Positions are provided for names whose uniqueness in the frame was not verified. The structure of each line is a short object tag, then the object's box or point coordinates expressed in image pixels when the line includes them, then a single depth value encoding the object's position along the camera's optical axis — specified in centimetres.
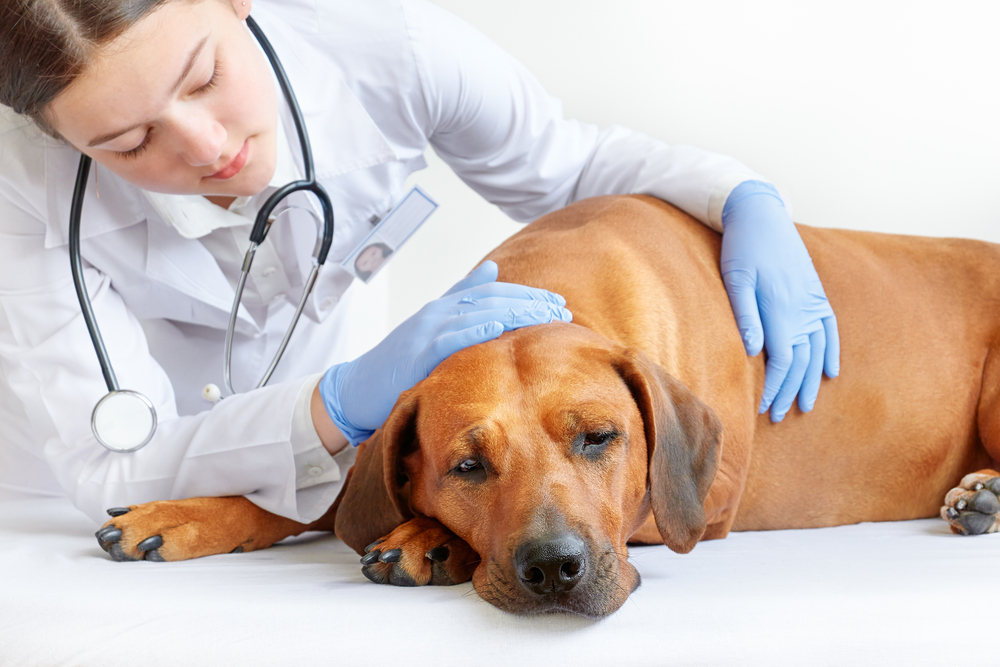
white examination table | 135
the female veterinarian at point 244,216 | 151
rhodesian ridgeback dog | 141
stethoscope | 158
